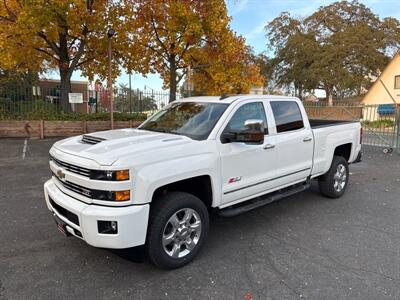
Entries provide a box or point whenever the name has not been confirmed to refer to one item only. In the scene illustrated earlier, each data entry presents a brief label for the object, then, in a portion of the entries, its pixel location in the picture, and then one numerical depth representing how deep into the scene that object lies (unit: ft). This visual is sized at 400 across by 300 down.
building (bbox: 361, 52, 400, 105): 102.34
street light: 41.68
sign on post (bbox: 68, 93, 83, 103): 47.83
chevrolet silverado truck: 9.95
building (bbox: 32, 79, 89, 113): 46.98
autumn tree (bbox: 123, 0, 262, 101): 45.11
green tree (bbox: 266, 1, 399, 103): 113.91
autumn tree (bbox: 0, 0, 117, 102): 37.60
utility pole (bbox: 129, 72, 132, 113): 53.36
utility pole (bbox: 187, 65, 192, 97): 61.28
